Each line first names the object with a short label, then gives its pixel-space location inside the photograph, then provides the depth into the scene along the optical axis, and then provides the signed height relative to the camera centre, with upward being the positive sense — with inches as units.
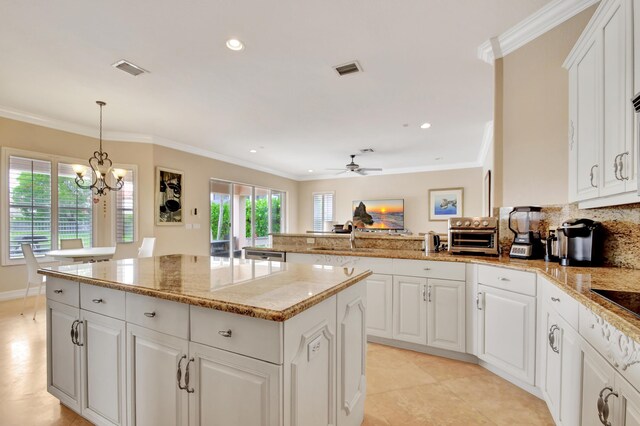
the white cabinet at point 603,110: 58.1 +23.4
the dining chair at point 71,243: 165.7 -19.7
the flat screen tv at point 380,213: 327.3 -2.6
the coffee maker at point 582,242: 77.1 -8.2
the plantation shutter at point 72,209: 180.1 +0.2
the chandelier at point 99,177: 185.8 +21.6
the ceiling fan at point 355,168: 245.9 +36.1
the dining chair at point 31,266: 139.6 -27.3
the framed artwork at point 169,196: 214.4 +10.7
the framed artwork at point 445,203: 299.7 +8.6
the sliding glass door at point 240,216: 264.5 -5.9
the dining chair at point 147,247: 184.4 -23.8
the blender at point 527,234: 93.4 -7.4
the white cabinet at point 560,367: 54.5 -32.9
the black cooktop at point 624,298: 41.9 -13.8
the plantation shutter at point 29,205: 162.6 +2.4
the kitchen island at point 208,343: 42.5 -23.4
